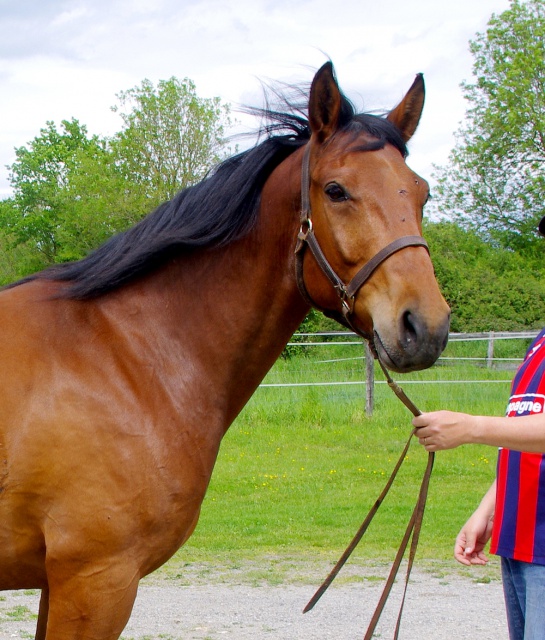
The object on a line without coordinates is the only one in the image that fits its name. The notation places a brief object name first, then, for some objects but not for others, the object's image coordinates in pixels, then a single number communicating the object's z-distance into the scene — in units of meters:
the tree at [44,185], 36.94
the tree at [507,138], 26.12
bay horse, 2.20
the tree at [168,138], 24.61
